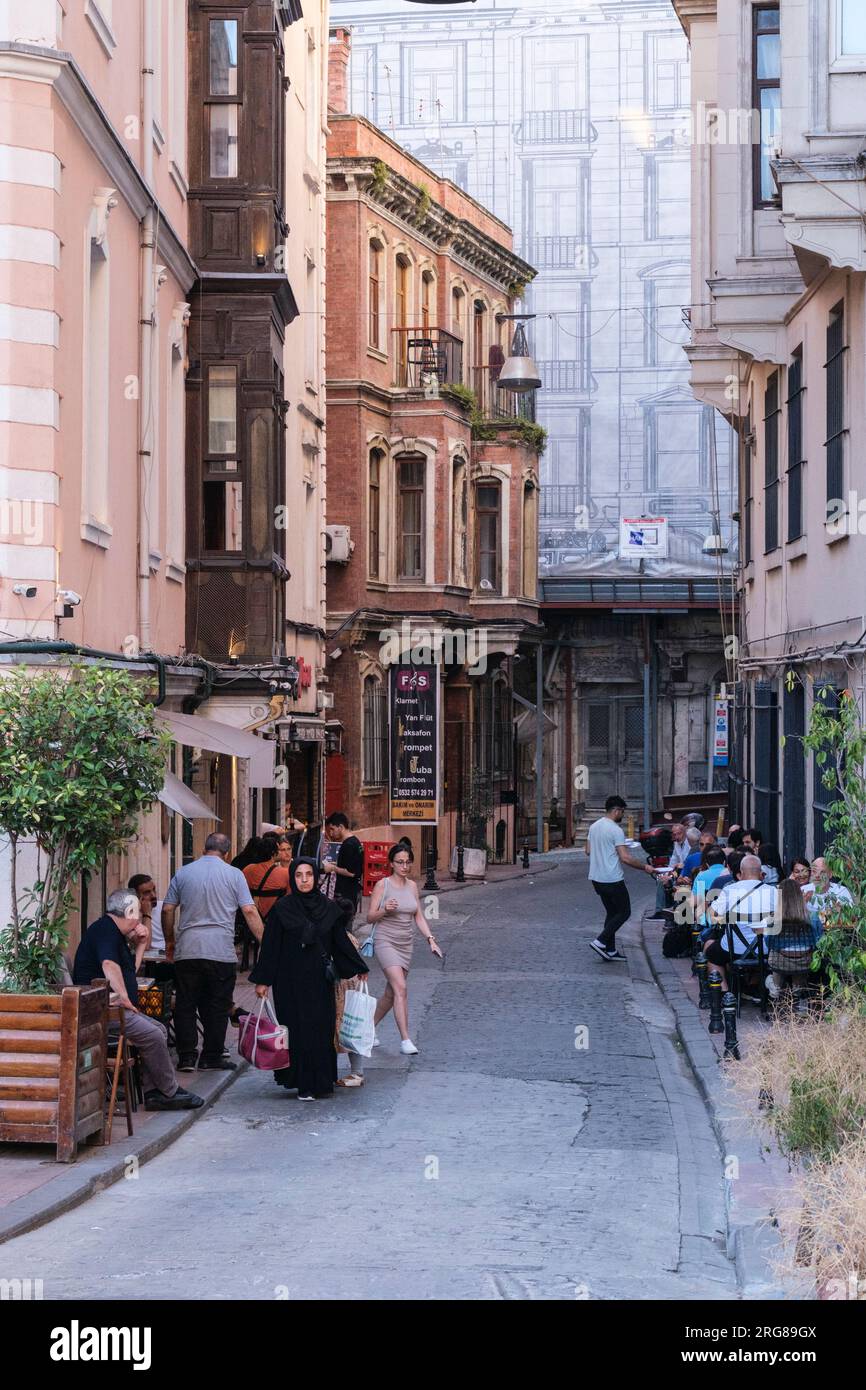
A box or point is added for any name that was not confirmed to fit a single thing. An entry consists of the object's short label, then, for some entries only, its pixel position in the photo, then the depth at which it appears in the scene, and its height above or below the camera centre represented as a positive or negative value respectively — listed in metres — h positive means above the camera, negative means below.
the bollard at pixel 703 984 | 16.84 -2.30
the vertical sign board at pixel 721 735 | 33.62 -0.05
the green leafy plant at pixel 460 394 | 37.81 +6.92
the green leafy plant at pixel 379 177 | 35.28 +10.42
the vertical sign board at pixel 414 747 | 32.47 -0.27
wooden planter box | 10.30 -1.86
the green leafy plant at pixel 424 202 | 37.84 +10.71
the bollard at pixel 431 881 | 32.91 -2.64
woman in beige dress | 14.37 -1.51
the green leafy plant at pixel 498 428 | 41.25 +6.69
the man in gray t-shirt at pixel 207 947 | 13.55 -1.55
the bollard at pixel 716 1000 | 15.49 -2.26
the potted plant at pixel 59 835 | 10.36 -0.60
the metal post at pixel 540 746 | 43.38 -0.33
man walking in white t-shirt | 21.36 -1.63
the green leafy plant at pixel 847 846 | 11.23 -0.69
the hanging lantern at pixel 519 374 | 38.97 +7.43
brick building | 35.41 +5.26
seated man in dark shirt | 11.46 -1.51
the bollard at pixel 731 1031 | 12.99 -2.08
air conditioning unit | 34.62 +3.45
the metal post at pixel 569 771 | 45.88 -0.95
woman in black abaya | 12.84 -1.65
